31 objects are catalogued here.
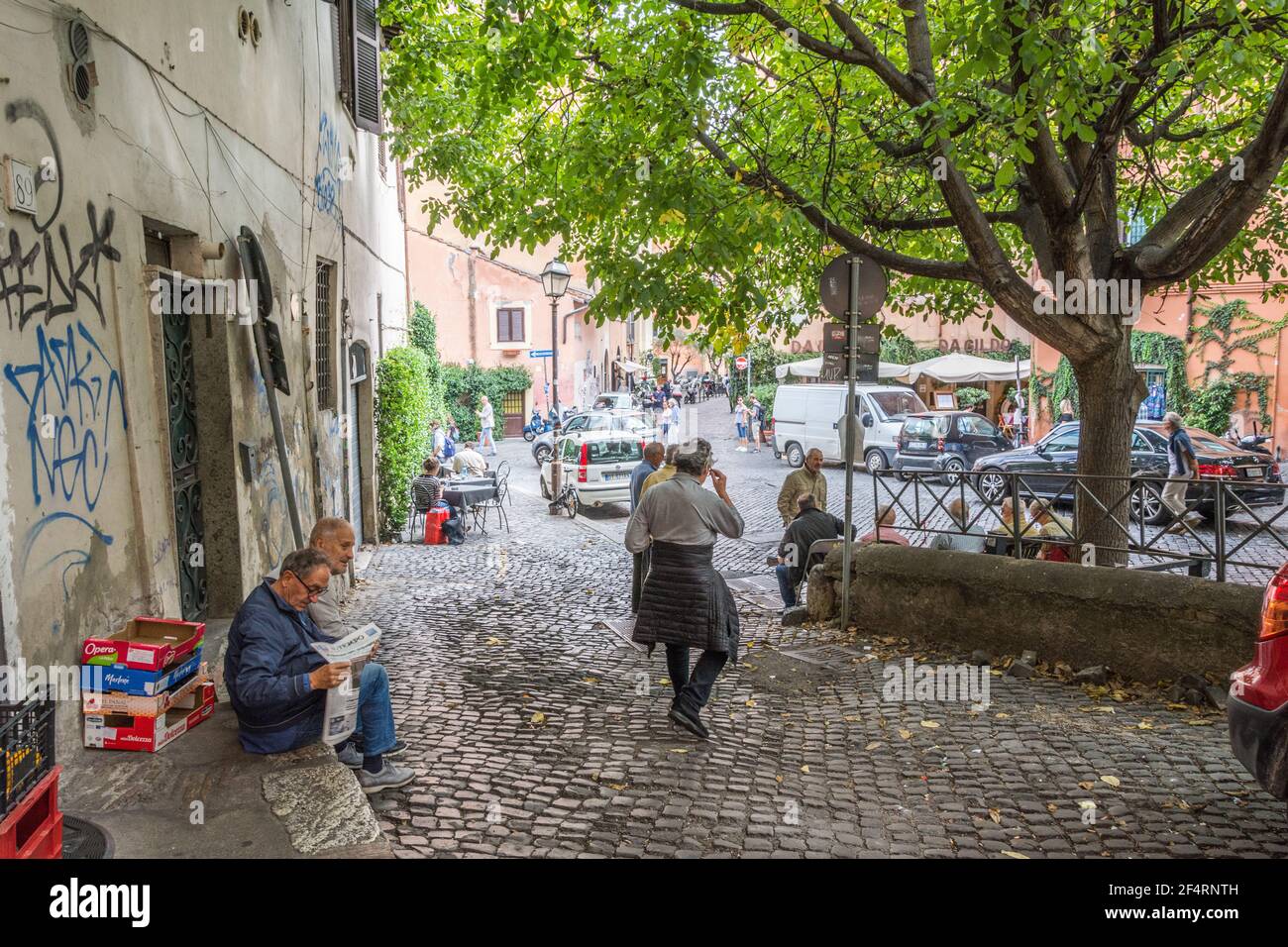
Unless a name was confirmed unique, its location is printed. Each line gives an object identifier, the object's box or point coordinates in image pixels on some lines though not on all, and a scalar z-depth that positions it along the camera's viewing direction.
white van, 25.25
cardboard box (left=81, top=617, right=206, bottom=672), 4.58
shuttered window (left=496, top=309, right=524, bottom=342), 39.16
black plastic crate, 2.97
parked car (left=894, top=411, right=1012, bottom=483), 22.91
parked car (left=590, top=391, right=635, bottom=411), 35.98
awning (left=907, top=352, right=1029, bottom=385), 30.14
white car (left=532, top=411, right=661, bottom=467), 22.02
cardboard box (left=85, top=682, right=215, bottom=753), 4.60
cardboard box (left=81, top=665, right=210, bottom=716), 4.56
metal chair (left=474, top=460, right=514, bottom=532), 16.50
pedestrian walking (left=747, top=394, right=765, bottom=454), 33.88
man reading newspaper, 4.57
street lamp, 17.99
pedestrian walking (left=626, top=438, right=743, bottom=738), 6.19
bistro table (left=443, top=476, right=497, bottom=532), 15.56
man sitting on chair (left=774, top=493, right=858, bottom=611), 10.00
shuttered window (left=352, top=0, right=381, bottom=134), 12.32
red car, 3.98
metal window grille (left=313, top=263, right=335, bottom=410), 11.45
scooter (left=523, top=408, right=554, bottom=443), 36.72
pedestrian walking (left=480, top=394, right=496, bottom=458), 32.56
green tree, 7.92
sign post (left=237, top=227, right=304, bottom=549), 7.32
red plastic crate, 2.98
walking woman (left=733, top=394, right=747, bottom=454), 35.09
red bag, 15.14
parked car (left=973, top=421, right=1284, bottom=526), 15.74
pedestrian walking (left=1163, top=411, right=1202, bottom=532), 15.40
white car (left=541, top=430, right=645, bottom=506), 18.70
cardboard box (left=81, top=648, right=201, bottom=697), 4.56
